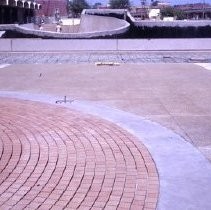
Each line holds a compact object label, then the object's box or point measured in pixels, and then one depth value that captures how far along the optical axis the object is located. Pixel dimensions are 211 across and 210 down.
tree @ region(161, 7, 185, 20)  119.54
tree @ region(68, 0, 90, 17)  115.00
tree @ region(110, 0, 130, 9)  124.64
